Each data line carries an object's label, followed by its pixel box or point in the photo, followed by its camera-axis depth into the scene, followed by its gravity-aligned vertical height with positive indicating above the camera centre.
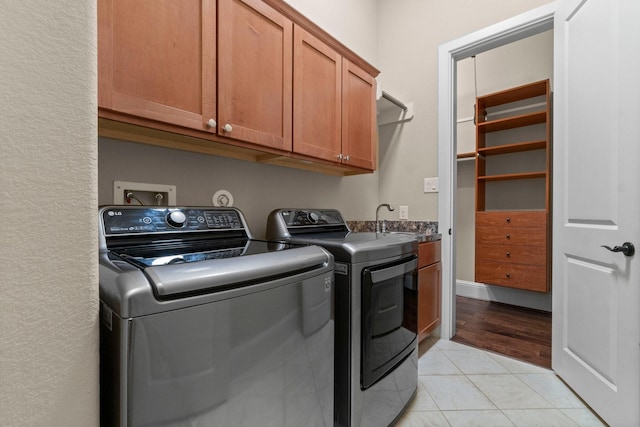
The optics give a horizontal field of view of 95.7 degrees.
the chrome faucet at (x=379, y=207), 2.61 +0.03
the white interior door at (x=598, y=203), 1.29 +0.04
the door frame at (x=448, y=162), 2.32 +0.40
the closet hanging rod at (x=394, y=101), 2.42 +0.96
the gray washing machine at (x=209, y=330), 0.60 -0.29
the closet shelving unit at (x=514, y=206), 2.78 +0.06
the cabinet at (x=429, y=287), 2.00 -0.56
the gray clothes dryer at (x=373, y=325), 1.17 -0.50
